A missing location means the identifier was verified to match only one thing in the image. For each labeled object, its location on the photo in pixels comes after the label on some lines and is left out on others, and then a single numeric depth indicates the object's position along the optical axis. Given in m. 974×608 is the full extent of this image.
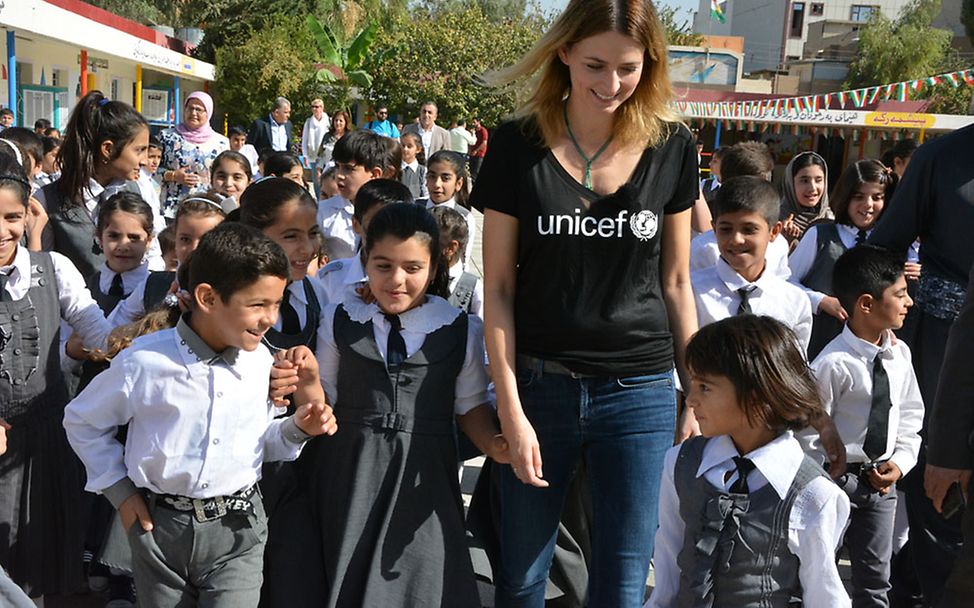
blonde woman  2.35
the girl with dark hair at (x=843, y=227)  4.50
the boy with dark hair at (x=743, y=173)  4.11
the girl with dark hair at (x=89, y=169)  4.26
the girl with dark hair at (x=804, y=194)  5.20
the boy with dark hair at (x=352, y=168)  5.20
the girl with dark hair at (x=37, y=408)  3.05
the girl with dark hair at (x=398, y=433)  2.75
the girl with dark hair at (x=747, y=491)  2.21
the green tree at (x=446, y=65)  22.50
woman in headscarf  6.47
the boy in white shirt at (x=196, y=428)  2.51
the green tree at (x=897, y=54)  46.12
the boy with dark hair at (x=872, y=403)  3.27
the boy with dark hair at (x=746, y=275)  3.49
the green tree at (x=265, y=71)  24.31
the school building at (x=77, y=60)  14.30
